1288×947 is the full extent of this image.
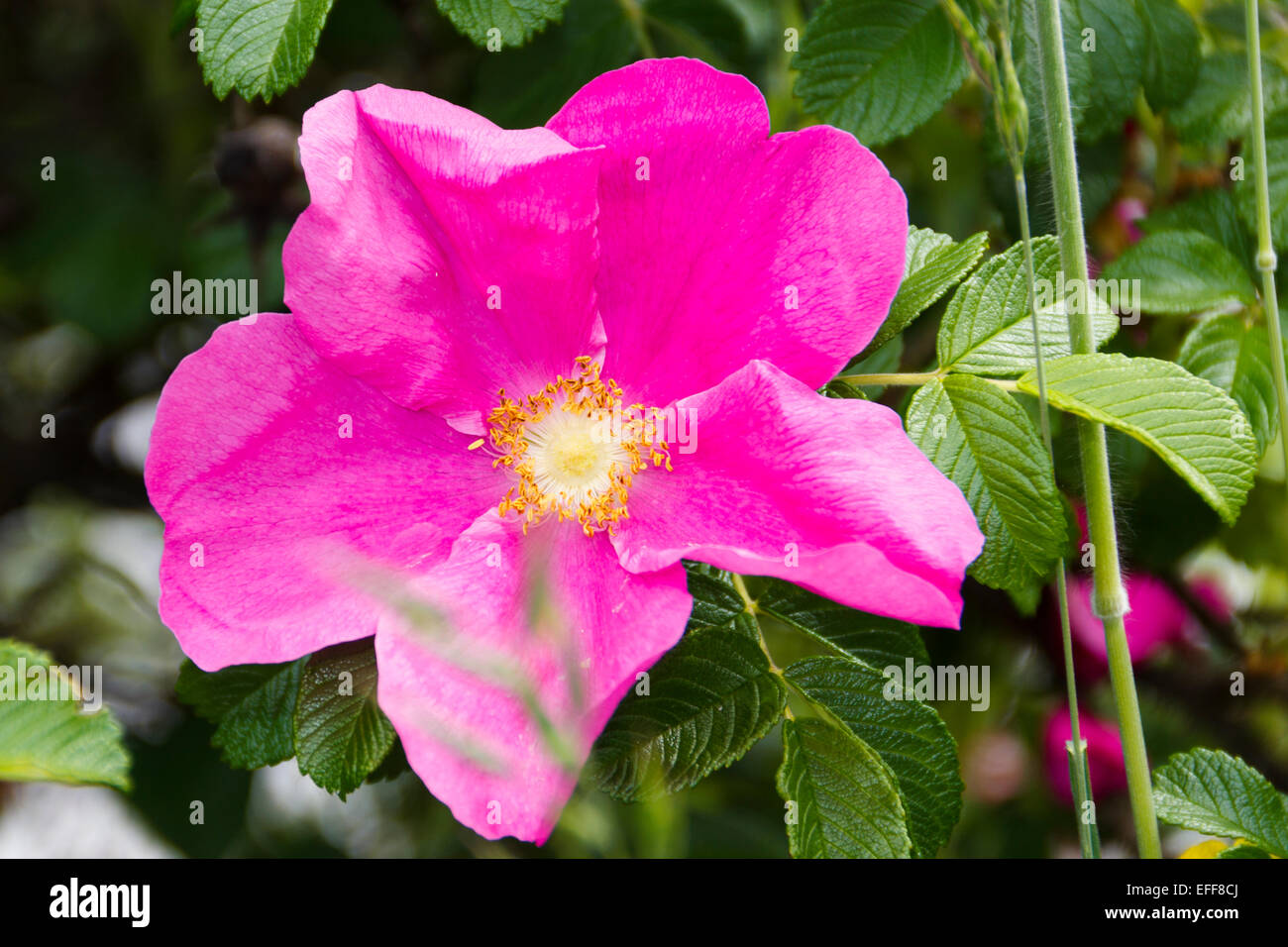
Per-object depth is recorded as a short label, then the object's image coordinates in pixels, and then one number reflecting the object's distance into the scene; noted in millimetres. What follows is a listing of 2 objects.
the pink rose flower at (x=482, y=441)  321
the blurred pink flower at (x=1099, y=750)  442
